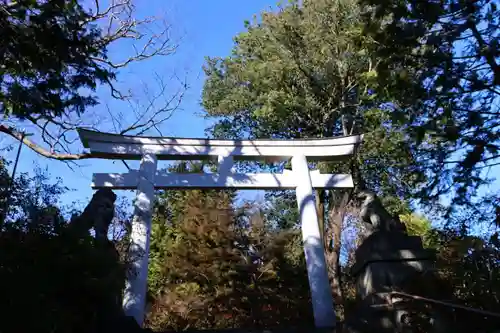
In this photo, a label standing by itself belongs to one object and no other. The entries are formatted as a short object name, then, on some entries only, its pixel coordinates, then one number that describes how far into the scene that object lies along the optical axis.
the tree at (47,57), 3.88
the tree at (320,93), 10.09
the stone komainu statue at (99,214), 4.44
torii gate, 5.38
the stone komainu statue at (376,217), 4.40
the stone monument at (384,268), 3.50
